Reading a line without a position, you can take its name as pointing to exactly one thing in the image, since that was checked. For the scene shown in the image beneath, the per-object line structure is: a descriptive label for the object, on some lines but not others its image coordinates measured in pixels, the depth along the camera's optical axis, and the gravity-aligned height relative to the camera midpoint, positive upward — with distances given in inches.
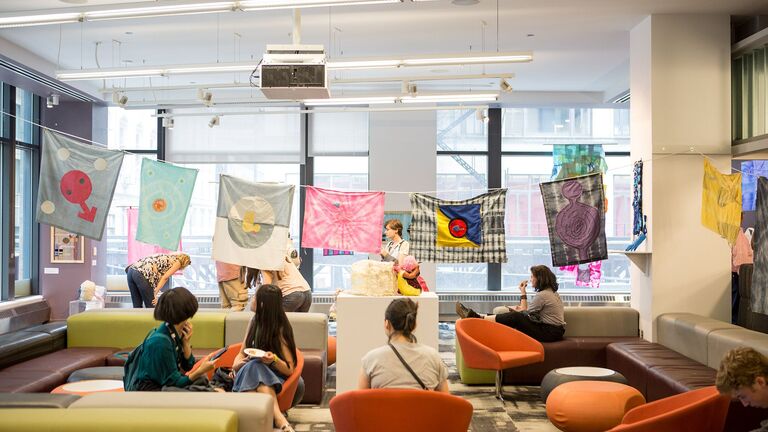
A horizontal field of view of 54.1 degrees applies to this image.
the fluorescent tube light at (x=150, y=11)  227.8 +65.8
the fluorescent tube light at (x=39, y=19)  234.5 +65.6
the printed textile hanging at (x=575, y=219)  316.2 +2.4
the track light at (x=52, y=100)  412.8 +68.4
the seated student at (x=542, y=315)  299.7 -36.1
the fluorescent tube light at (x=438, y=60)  291.6 +64.8
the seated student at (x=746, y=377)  137.7 -28.2
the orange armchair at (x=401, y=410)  152.7 -37.9
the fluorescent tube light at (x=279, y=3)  219.5 +64.9
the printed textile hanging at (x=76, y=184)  270.4 +14.5
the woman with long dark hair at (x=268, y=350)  191.9 -32.6
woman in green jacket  170.1 -29.0
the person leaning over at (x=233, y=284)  354.9 -28.4
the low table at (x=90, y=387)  202.5 -45.1
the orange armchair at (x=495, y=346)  270.8 -45.8
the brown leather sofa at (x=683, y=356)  220.2 -46.8
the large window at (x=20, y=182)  434.9 +25.1
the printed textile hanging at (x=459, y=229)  342.3 -2.0
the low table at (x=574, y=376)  243.8 -49.7
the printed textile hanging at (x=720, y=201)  284.5 +9.1
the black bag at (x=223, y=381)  200.7 -41.9
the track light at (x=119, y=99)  393.1 +65.5
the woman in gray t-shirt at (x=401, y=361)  157.8 -28.8
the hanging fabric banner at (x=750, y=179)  389.4 +24.3
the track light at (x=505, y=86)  353.1 +65.3
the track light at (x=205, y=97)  384.5 +65.4
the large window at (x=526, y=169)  513.0 +38.1
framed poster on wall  470.6 -15.2
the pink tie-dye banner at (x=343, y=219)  355.3 +2.5
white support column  307.4 +22.9
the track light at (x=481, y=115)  426.3 +62.3
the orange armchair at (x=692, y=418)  161.3 -42.1
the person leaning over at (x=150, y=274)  346.3 -23.2
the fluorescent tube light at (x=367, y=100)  385.1 +64.5
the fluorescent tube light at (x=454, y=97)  383.6 +65.9
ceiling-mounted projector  257.1 +52.3
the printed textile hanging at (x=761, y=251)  244.1 -8.4
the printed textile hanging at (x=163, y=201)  304.5 +9.4
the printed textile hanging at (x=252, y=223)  308.0 +0.5
